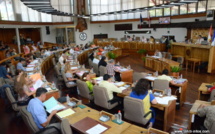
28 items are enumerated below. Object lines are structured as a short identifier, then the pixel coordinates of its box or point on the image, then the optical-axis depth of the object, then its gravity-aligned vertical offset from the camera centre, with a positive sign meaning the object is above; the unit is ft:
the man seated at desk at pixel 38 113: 11.60 -4.96
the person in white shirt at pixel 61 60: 32.69 -3.79
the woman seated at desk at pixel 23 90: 16.55 -4.82
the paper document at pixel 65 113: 12.19 -5.31
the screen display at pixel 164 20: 54.88 +6.16
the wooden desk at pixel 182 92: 18.97 -6.04
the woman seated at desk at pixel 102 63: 29.54 -4.01
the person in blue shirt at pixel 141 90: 13.13 -3.94
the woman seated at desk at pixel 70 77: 23.74 -5.27
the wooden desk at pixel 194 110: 12.44 -5.34
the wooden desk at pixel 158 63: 30.53 -4.93
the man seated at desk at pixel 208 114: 10.42 -4.98
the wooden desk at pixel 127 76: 26.09 -5.71
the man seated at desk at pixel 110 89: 16.03 -4.72
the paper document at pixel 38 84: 18.58 -4.75
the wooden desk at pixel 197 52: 32.09 -3.02
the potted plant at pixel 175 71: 23.90 -4.59
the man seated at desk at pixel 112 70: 25.84 -4.77
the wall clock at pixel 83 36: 74.18 +1.92
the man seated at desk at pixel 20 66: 26.59 -3.88
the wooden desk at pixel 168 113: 13.90 -6.41
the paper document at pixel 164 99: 14.21 -5.25
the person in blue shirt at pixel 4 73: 24.93 -4.59
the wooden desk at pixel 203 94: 16.89 -5.90
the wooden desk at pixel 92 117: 10.18 -5.37
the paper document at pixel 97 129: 9.98 -5.40
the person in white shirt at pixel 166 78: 19.35 -4.47
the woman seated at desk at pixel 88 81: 18.74 -4.78
